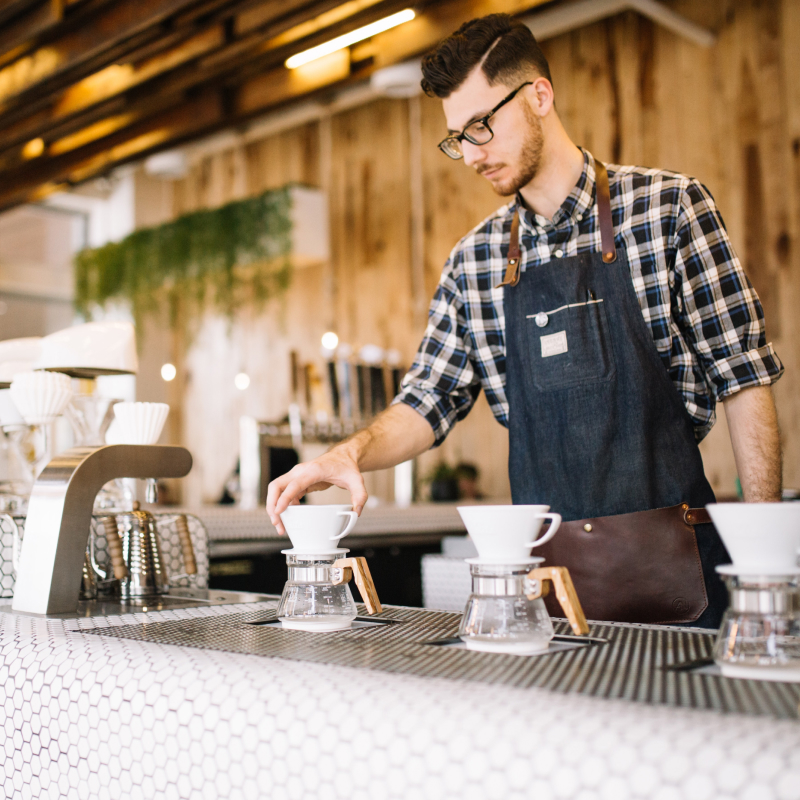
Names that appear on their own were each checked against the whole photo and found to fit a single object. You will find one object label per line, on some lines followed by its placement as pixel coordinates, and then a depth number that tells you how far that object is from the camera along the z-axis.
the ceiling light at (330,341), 4.40
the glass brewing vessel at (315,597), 1.02
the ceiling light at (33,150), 5.16
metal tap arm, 1.24
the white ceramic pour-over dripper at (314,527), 1.00
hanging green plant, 5.80
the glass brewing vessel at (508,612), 0.83
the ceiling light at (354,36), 3.59
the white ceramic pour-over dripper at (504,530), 0.82
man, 1.46
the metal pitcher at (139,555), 1.42
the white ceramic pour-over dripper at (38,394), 1.43
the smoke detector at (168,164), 5.70
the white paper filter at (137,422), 1.39
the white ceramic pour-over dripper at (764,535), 0.71
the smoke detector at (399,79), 4.15
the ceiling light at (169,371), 4.95
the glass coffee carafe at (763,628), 0.71
